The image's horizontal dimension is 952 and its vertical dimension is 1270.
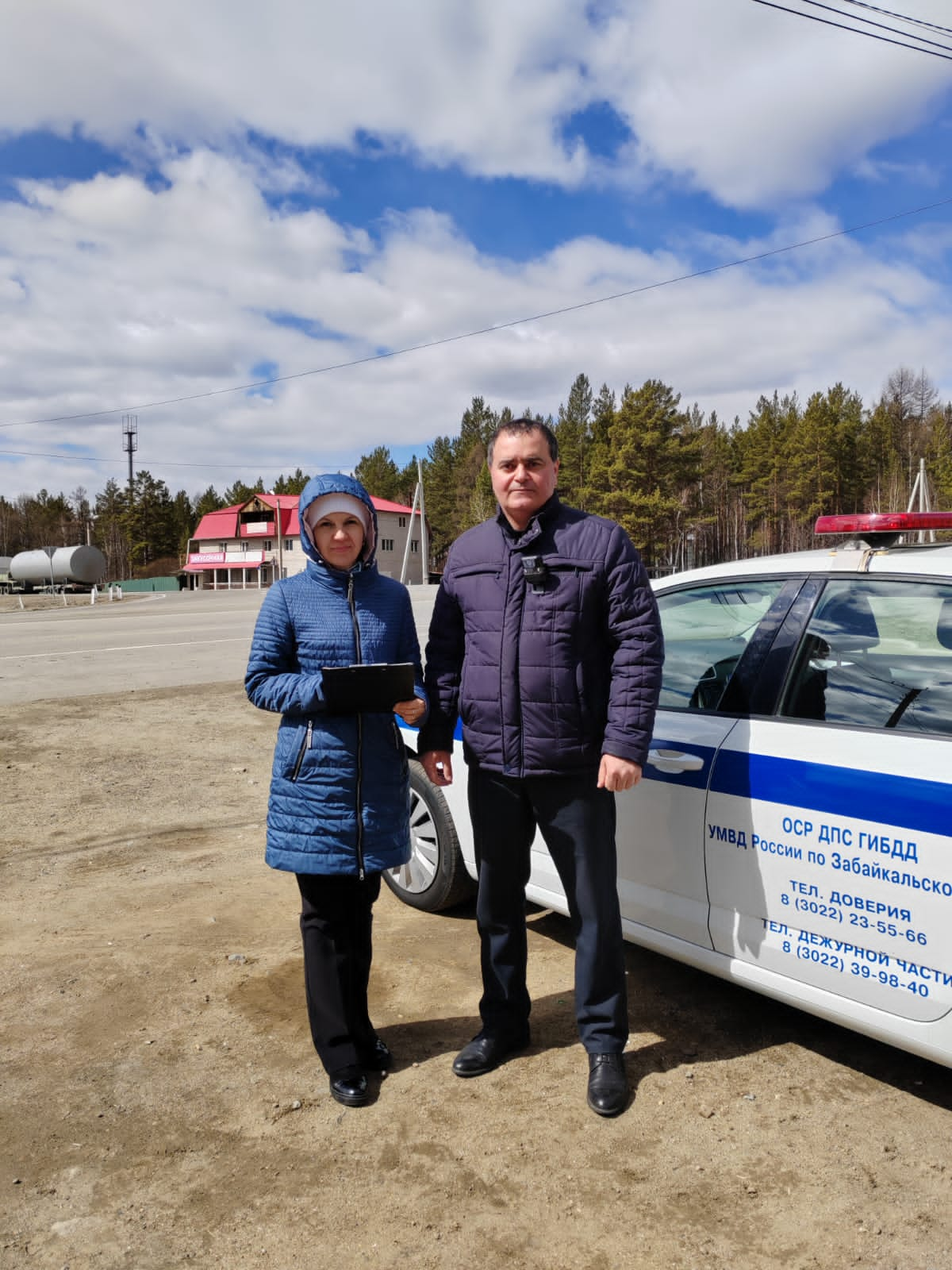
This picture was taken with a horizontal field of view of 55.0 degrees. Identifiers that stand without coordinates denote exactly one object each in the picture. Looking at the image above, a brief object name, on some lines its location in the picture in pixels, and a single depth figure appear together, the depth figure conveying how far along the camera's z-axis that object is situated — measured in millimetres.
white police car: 2385
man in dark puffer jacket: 2664
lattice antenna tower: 98562
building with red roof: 76812
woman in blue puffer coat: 2771
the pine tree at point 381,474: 109250
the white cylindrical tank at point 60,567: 53312
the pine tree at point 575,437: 81750
